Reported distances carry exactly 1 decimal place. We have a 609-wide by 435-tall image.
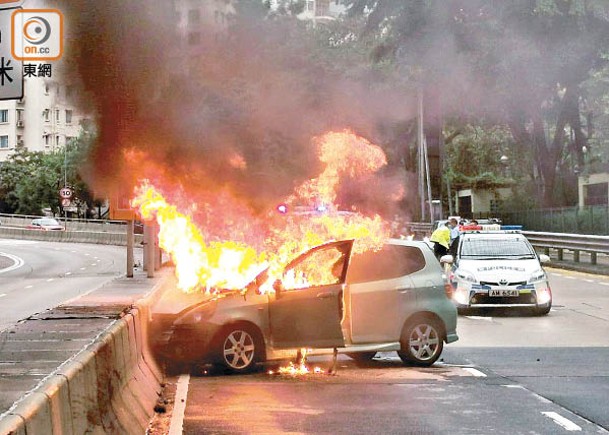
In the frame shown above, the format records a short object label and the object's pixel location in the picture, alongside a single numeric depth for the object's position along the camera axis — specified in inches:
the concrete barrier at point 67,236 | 2406.5
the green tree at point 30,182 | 2760.8
